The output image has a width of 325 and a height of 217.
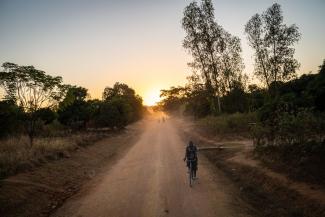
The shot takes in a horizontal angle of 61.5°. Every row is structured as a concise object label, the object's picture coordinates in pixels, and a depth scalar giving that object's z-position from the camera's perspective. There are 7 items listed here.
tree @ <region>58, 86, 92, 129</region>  40.29
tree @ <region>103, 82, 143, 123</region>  72.46
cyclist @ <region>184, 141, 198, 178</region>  13.27
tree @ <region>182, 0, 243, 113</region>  34.06
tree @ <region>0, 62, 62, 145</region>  18.73
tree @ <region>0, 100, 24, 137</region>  21.12
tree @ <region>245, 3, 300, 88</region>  32.81
